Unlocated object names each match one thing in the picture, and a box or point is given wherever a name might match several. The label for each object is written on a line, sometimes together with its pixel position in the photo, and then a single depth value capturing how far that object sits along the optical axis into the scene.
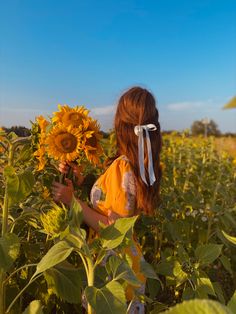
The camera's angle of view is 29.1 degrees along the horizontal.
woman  1.36
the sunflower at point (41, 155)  1.19
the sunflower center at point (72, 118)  1.25
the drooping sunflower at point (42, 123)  1.21
